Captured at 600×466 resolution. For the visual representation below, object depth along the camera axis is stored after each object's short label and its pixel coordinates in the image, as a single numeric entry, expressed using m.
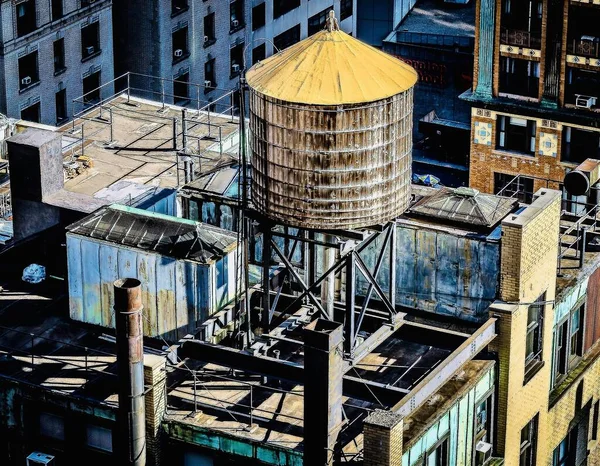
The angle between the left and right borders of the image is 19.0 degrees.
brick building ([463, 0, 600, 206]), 99.44
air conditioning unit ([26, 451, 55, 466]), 58.34
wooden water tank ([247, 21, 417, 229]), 53.53
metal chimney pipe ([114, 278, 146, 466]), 54.00
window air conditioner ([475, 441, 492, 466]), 58.97
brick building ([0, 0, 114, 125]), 101.88
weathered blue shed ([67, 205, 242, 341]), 59.84
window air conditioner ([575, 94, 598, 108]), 100.69
